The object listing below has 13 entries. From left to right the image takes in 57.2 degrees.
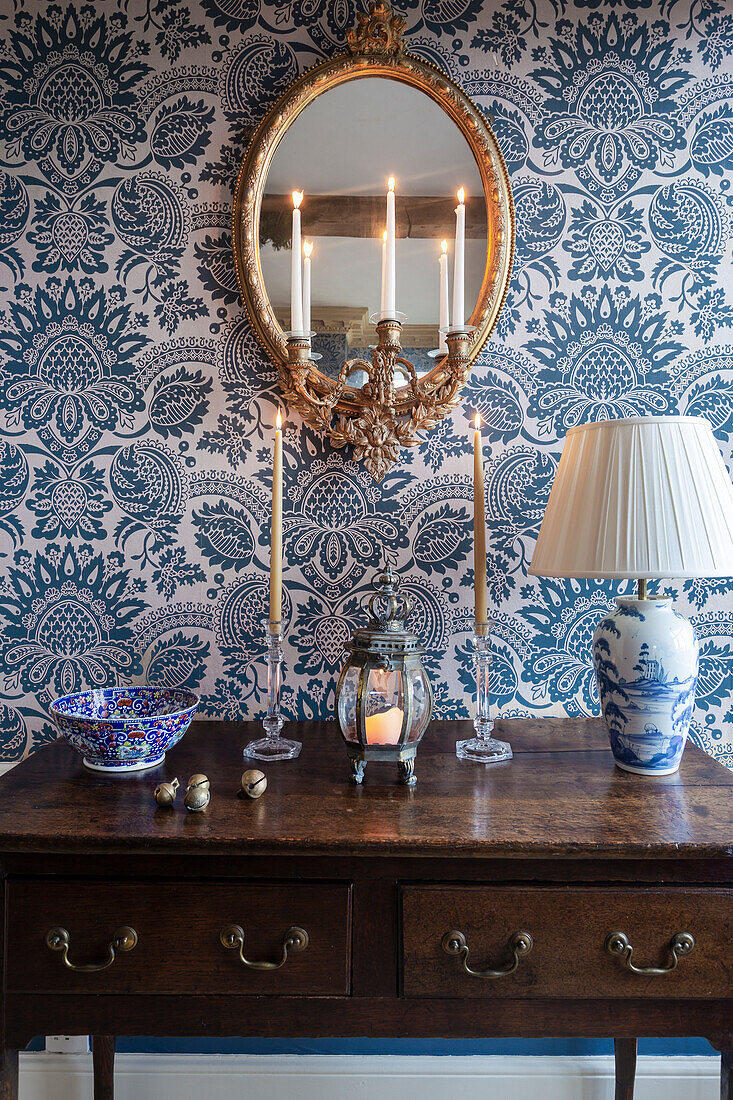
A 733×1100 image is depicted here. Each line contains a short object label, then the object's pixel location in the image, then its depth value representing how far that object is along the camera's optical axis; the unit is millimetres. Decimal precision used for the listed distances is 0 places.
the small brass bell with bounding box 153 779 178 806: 1052
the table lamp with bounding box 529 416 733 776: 1128
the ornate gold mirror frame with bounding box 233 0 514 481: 1515
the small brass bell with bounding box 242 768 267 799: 1073
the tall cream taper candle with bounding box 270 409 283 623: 1316
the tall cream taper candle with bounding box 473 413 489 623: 1314
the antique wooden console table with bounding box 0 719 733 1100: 966
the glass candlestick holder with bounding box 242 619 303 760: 1271
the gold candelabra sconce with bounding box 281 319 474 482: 1514
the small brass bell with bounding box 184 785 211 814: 1029
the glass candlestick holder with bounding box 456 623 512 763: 1281
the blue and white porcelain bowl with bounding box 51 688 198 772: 1157
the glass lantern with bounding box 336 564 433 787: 1146
